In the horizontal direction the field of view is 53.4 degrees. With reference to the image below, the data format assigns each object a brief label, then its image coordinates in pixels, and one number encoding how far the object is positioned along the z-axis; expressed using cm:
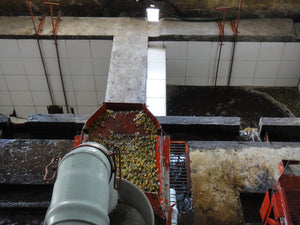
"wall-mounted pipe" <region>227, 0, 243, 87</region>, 442
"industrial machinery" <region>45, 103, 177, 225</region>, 127
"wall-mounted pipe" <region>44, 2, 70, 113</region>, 447
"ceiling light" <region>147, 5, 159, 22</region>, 456
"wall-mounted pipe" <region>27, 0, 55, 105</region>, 445
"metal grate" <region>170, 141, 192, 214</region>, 286
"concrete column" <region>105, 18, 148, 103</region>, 369
